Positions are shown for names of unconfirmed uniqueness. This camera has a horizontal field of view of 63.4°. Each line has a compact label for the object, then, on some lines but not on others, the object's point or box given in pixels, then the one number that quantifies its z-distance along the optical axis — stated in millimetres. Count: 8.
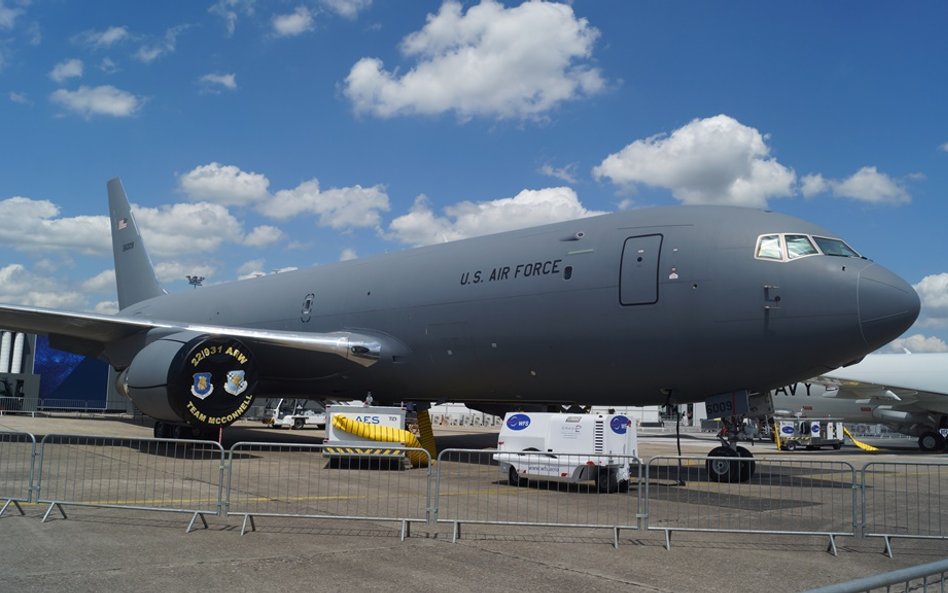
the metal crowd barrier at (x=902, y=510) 8938
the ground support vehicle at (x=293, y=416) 36625
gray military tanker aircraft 11641
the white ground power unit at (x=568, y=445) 11852
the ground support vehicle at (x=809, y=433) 31531
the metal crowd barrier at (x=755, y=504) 8875
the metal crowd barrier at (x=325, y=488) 9109
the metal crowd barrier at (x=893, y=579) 3188
